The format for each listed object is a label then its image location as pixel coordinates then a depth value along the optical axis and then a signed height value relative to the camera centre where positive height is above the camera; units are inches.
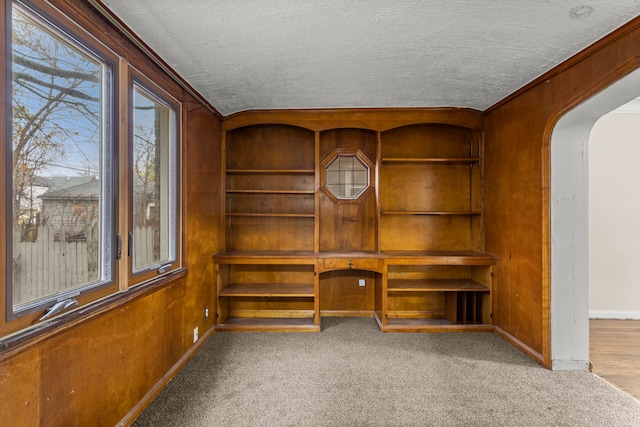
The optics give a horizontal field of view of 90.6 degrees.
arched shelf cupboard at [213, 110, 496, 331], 154.7 +2.5
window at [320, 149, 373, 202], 158.1 +18.9
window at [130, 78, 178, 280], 87.7 +10.6
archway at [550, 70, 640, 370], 105.7 -11.8
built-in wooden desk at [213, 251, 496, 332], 138.9 -33.9
